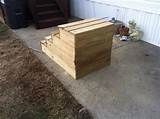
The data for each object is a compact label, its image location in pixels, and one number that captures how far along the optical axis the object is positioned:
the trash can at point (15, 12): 3.01
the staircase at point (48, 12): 3.16
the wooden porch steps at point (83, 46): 1.67
